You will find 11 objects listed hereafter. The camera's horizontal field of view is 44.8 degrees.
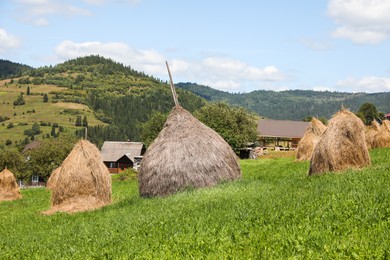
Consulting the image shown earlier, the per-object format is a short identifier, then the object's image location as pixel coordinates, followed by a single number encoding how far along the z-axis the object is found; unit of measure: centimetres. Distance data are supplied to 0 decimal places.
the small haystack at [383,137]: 3782
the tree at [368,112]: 12850
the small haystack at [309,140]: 3597
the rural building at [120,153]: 11421
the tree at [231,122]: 7606
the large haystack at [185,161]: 2233
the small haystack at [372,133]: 3905
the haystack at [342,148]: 2062
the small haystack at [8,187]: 3494
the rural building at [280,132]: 10294
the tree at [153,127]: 8728
